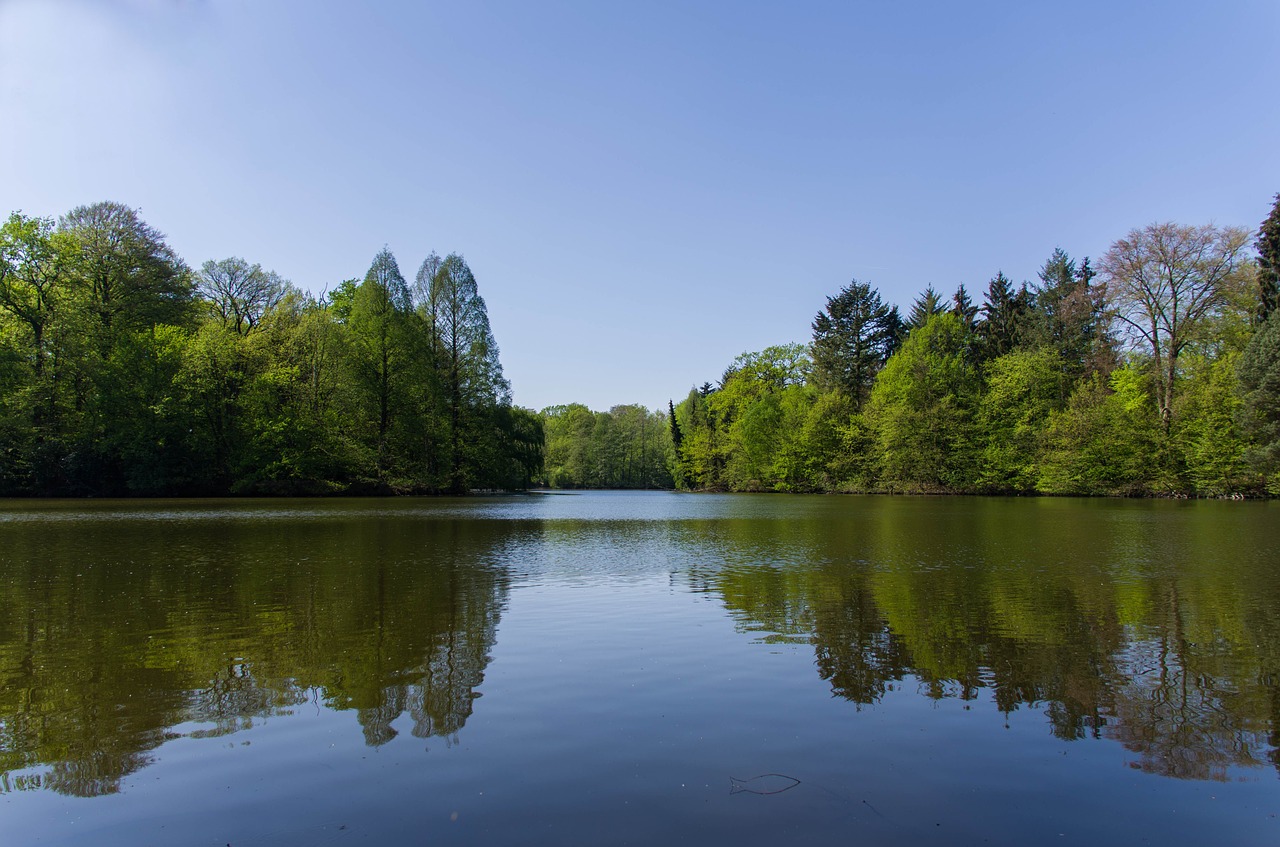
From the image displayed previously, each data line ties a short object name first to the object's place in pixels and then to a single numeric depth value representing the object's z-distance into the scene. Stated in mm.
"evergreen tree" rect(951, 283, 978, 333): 77975
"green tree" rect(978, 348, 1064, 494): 62188
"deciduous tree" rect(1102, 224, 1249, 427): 49688
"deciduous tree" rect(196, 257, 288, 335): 61969
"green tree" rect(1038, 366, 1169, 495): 53312
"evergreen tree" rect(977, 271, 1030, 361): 70875
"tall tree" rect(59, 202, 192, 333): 51219
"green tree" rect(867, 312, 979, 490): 66688
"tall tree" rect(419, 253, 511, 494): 62156
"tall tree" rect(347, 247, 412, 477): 57656
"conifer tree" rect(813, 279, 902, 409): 78000
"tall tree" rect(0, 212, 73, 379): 48250
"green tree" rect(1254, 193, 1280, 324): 44594
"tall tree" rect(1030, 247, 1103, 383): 61312
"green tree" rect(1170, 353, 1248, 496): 48438
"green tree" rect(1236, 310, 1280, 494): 42062
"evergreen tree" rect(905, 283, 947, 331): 76750
